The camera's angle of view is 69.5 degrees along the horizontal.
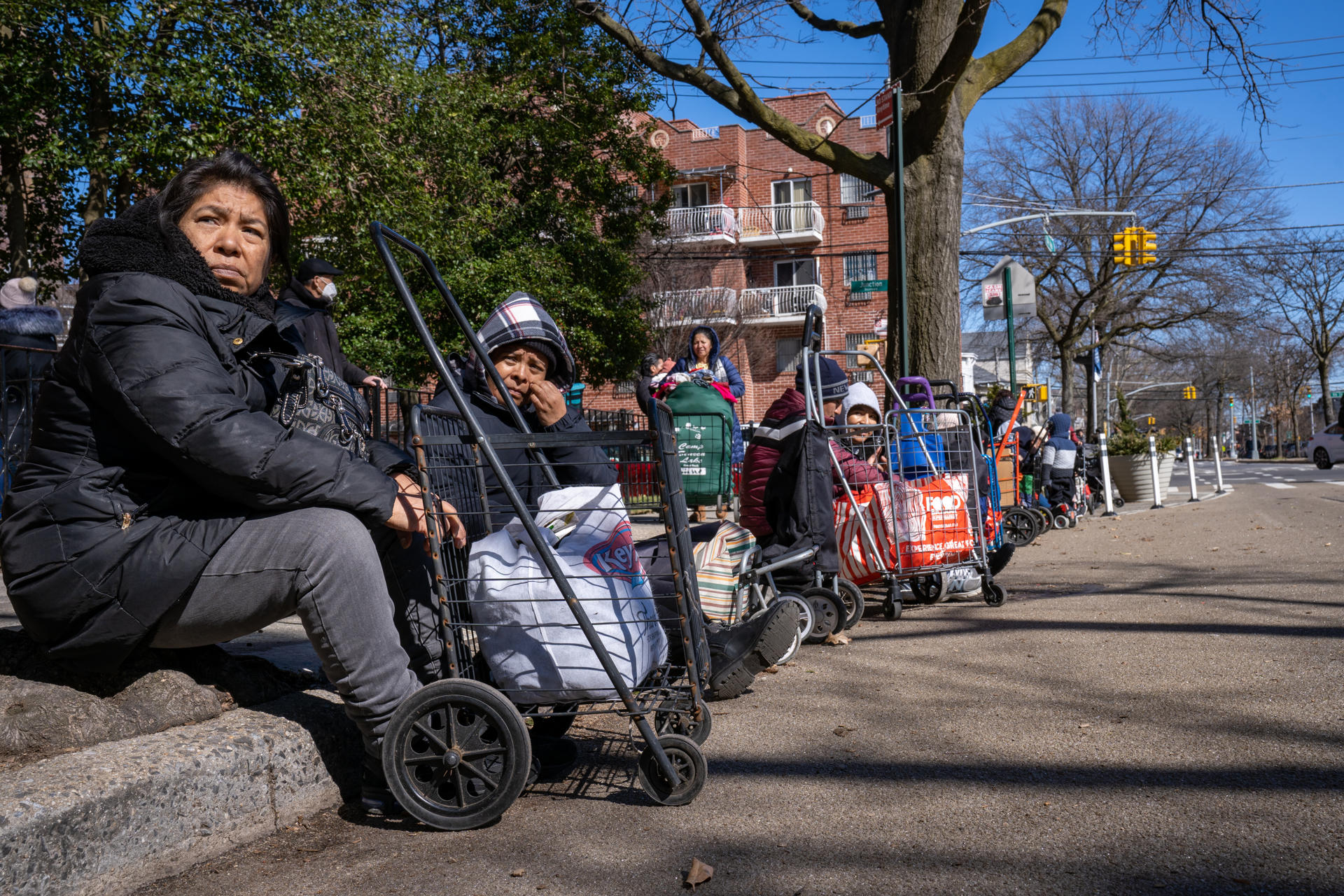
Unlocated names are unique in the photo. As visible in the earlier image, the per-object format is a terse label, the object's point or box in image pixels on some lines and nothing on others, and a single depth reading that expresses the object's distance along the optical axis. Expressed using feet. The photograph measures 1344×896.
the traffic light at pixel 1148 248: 82.94
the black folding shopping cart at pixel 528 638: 8.63
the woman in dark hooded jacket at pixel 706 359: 27.37
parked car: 119.55
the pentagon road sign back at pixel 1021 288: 44.20
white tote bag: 8.94
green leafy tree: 35.94
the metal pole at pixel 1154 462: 50.37
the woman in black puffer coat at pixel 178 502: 7.92
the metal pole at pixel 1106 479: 50.17
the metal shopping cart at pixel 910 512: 19.36
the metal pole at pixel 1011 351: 44.27
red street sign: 32.73
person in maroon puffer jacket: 17.92
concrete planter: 56.85
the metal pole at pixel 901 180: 29.50
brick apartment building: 125.59
